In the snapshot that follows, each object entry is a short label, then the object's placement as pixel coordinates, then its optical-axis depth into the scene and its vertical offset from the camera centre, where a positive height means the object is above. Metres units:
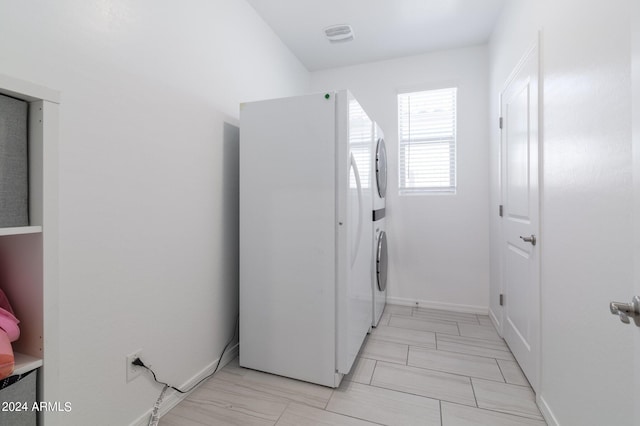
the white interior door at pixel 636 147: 0.64 +0.14
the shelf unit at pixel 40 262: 0.67 -0.11
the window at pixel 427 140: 3.01 +0.75
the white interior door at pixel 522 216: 1.65 -0.03
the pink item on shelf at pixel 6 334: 0.59 -0.26
